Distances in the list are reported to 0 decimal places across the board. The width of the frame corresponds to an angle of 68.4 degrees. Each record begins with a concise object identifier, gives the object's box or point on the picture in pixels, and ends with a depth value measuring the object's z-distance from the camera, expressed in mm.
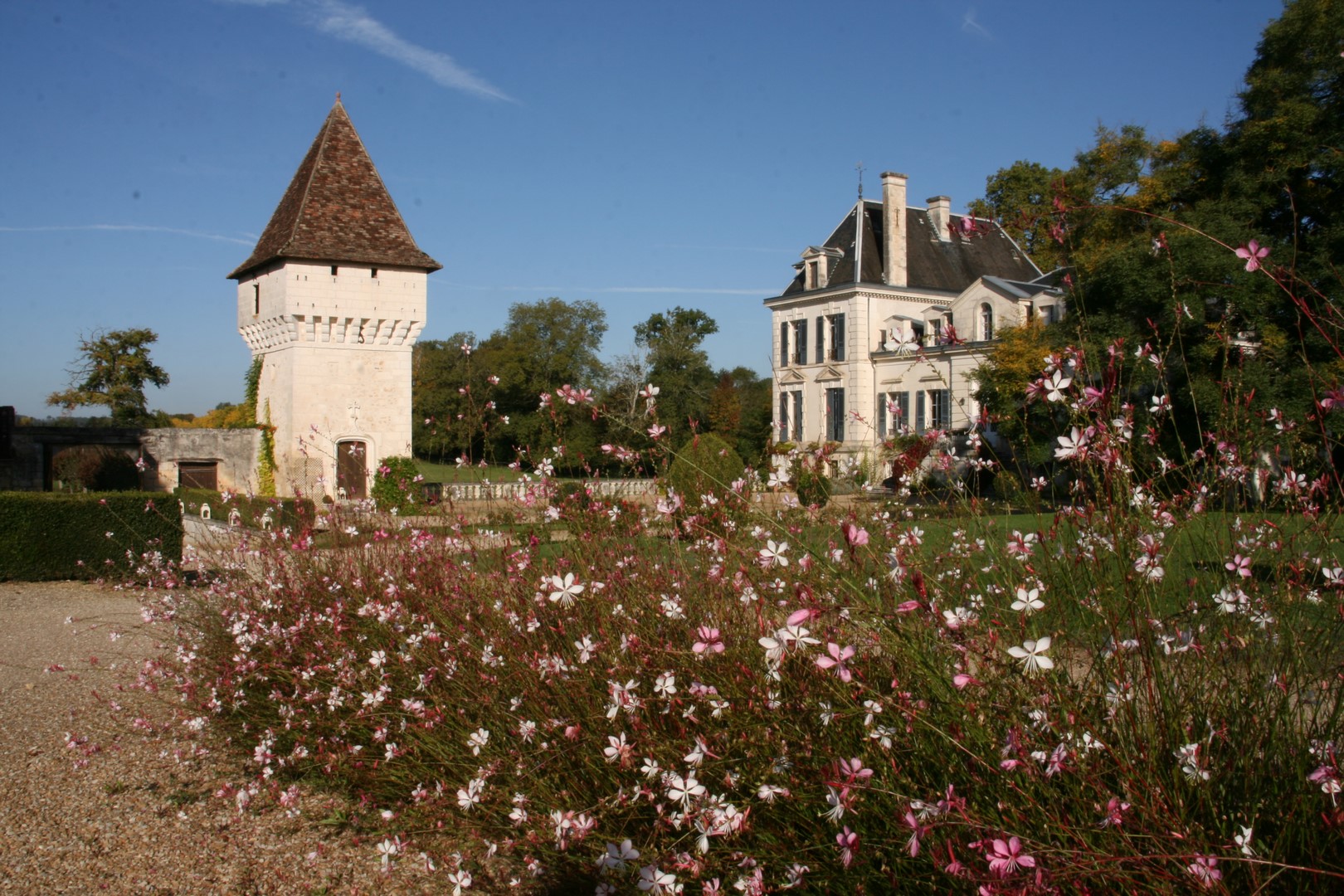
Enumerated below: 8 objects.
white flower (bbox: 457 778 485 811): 2967
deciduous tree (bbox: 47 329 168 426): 39250
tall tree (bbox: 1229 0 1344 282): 18000
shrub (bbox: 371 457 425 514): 22656
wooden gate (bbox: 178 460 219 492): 26141
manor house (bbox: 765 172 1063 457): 32781
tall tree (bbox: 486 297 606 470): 49438
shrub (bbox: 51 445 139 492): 23531
